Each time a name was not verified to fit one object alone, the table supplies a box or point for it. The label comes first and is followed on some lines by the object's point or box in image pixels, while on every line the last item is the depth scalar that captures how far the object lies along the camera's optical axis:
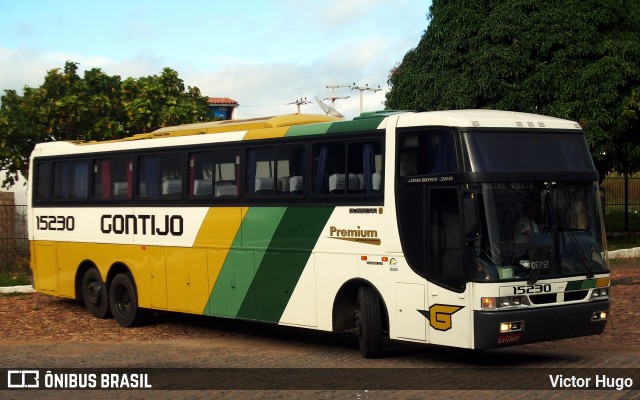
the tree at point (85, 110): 28.22
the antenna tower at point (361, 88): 67.25
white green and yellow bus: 12.23
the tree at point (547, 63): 29.91
